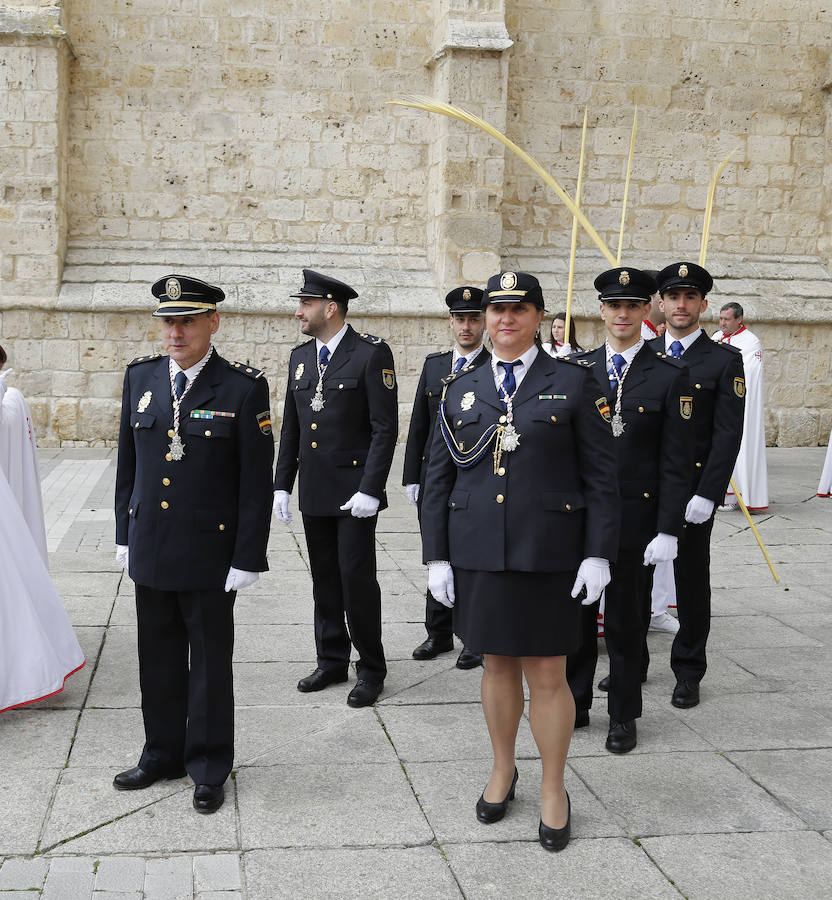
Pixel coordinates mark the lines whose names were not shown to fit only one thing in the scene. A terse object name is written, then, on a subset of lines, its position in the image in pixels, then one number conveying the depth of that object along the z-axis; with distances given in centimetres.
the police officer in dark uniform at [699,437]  477
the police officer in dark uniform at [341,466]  482
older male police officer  371
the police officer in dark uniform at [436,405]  531
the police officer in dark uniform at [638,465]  437
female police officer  343
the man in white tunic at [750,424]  978
